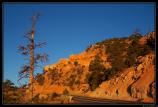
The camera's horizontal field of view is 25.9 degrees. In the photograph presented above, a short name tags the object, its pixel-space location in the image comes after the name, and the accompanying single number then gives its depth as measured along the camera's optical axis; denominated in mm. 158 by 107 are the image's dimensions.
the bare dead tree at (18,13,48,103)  18000
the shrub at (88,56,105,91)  36031
